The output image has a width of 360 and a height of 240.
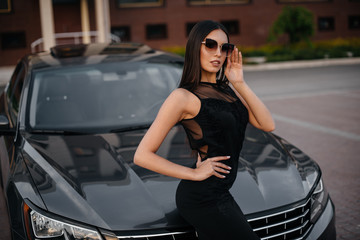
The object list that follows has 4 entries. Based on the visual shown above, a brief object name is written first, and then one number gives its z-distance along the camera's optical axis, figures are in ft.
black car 8.59
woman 7.42
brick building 79.92
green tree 77.46
